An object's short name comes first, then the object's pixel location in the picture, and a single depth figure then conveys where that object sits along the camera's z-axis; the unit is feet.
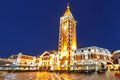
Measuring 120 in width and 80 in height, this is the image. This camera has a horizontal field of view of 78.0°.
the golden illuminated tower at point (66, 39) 134.15
